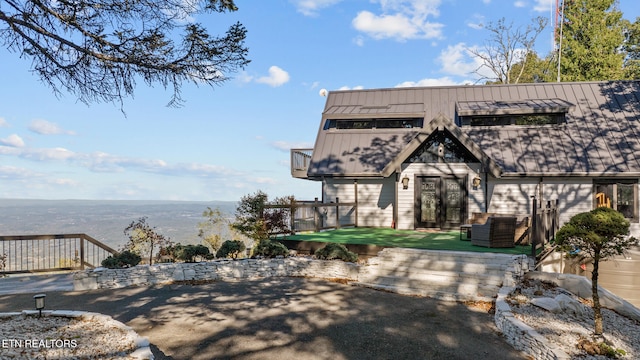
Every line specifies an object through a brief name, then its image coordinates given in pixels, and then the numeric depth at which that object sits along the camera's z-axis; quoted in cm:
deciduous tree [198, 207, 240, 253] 1459
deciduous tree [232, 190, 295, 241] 1217
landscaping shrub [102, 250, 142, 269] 989
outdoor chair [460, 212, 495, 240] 1268
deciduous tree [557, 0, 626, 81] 2855
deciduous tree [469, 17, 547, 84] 3155
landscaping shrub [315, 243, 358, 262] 1036
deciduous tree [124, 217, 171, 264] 1221
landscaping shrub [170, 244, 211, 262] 1072
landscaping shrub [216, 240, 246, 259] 1113
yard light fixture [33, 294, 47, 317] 603
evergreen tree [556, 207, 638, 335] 587
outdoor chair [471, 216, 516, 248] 1041
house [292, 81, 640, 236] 1463
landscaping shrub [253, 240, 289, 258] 1118
